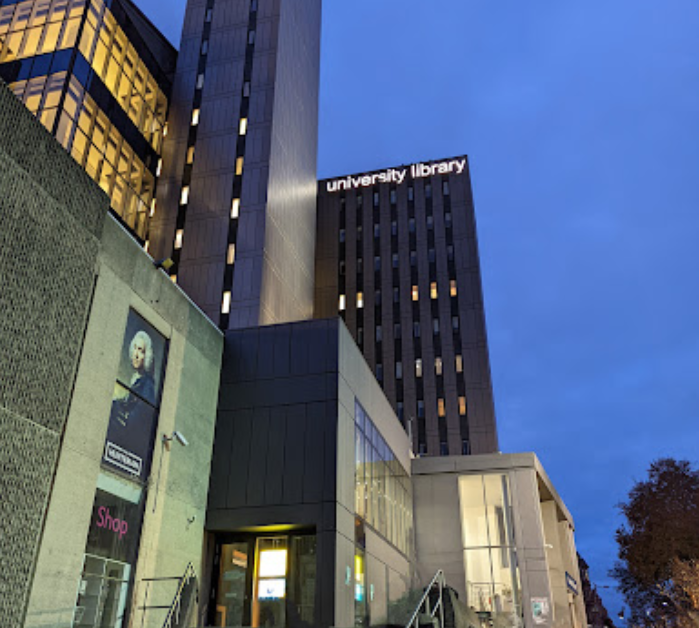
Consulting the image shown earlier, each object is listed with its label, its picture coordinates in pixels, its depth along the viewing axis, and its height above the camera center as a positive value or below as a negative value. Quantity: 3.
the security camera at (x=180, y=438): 18.36 +5.06
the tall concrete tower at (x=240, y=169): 33.59 +24.46
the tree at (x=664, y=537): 38.19 +5.79
